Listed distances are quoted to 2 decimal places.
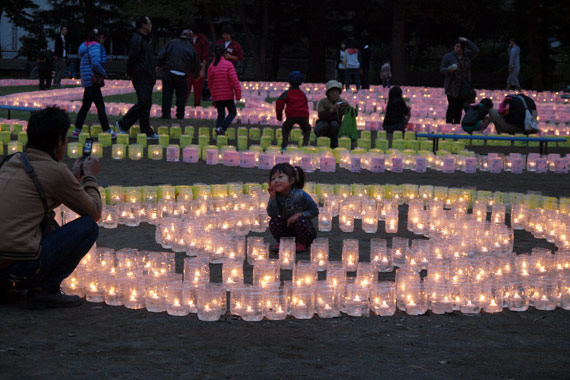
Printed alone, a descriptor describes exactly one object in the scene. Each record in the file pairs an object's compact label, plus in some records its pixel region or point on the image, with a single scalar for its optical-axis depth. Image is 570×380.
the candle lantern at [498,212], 10.41
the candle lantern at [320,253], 8.41
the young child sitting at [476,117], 17.97
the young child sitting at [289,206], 9.04
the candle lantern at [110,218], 9.95
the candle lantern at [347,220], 10.09
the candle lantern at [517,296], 7.27
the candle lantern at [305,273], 7.48
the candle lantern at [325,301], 6.87
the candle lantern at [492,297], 7.18
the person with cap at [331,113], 17.19
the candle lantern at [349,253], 8.41
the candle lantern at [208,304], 6.74
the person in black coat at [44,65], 31.25
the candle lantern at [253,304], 6.76
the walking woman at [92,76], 16.56
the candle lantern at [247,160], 14.88
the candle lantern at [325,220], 10.07
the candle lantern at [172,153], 15.19
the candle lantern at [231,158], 14.99
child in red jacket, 16.42
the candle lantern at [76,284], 7.25
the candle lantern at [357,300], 6.94
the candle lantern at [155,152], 15.45
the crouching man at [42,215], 6.45
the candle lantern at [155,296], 6.94
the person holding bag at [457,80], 20.47
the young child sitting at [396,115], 19.31
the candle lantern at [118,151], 15.38
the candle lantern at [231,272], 7.61
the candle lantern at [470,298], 7.10
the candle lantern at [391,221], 10.05
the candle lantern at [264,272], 7.45
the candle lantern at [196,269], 7.50
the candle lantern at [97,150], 15.13
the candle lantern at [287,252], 8.47
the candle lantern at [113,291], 7.09
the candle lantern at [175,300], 6.86
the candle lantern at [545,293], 7.31
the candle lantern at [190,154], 15.11
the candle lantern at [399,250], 8.58
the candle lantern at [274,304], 6.80
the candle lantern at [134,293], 7.03
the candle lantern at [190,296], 6.88
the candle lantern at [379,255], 8.44
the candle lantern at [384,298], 6.99
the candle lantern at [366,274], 7.38
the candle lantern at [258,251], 8.54
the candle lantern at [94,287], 7.15
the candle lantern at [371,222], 10.07
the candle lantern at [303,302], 6.82
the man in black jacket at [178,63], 20.09
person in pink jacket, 17.97
